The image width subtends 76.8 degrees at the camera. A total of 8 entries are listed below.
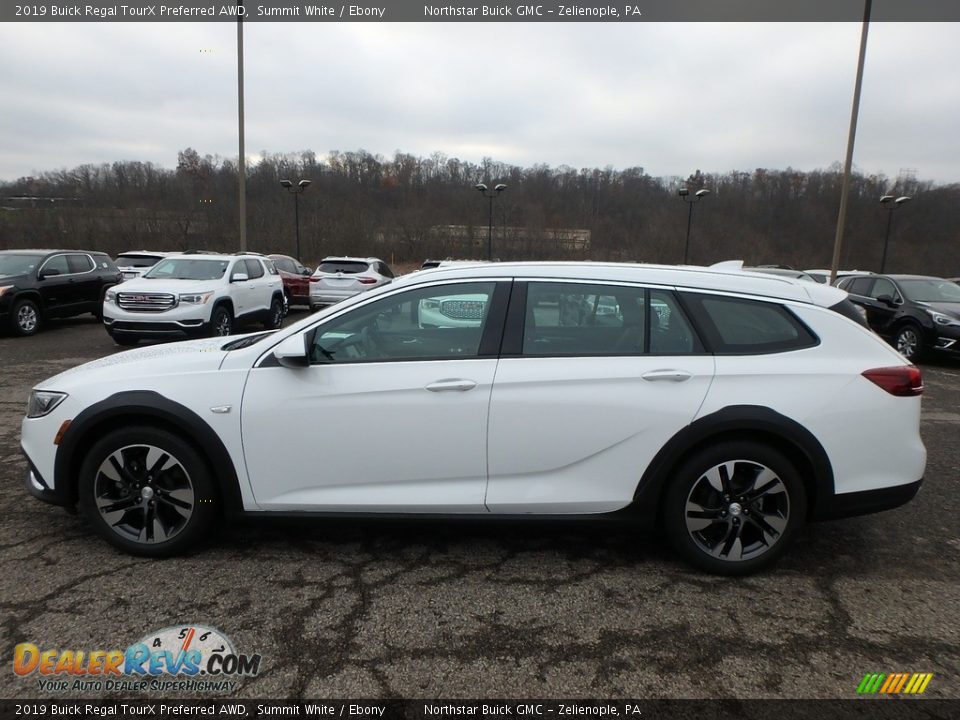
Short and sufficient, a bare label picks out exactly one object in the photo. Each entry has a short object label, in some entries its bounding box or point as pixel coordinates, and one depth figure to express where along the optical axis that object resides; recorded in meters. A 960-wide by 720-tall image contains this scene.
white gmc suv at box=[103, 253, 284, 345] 10.22
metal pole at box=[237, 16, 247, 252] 16.25
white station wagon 3.05
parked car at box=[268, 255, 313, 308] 17.80
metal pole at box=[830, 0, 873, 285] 15.91
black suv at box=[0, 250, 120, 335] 11.55
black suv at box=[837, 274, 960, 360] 10.66
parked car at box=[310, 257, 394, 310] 15.99
